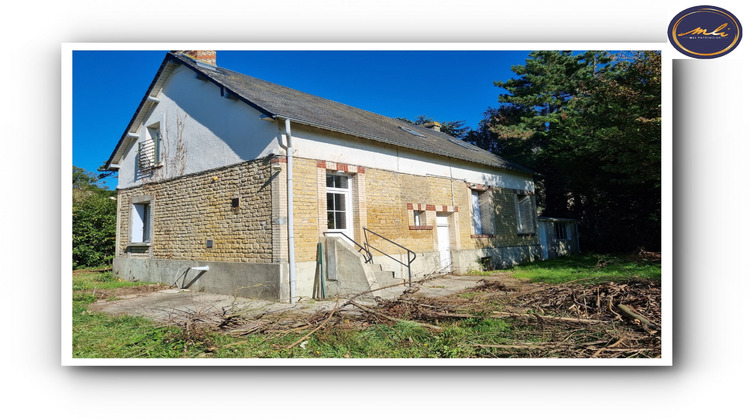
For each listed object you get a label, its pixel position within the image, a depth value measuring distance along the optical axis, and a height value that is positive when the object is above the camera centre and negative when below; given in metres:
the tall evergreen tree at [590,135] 9.24 +2.58
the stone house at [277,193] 8.13 +0.53
